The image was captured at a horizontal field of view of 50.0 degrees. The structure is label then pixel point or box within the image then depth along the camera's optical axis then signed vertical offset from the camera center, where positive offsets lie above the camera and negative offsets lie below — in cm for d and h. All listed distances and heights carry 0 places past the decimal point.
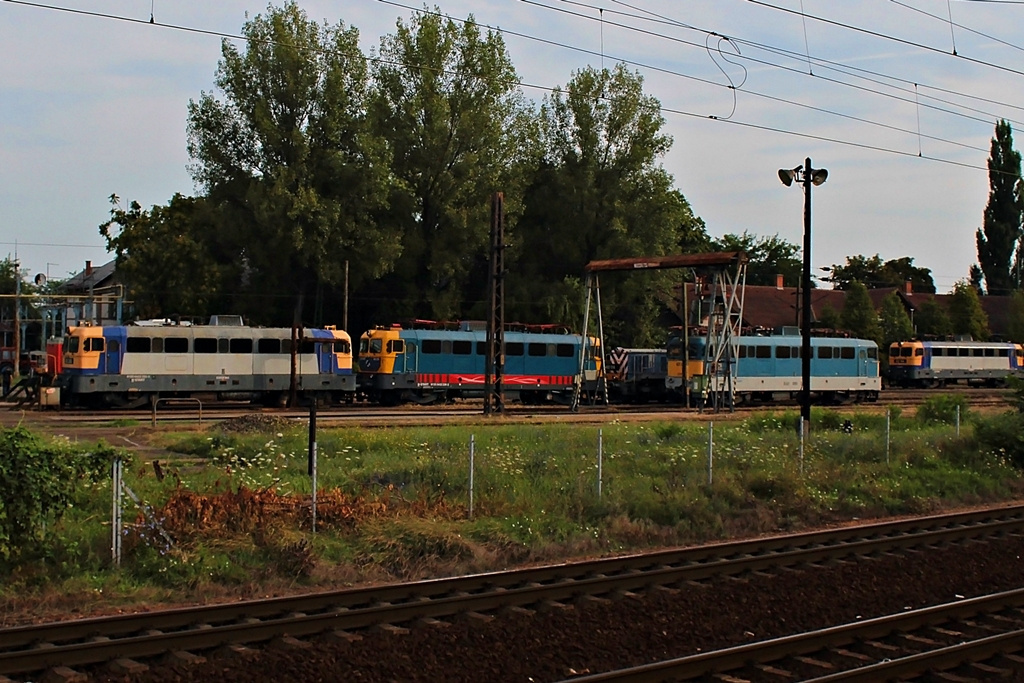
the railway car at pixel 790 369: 4856 -33
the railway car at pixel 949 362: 6562 +12
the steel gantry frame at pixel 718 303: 3966 +224
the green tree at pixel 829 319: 7266 +290
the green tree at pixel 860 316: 7088 +306
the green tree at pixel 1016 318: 7669 +338
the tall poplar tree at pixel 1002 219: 8962 +1205
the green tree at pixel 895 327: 7306 +246
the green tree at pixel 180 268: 5138 +413
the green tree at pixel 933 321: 7919 +319
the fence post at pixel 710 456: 1970 -173
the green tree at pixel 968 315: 7844 +354
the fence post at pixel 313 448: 1501 -133
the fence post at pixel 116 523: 1300 -202
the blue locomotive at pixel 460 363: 4522 -24
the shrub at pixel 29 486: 1220 -152
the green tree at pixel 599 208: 5828 +816
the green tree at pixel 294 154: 5003 +934
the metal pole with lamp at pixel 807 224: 2595 +333
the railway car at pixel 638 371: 5128 -50
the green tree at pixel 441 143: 5388 +1063
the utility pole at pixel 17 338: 5563 +70
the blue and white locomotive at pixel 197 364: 3881 -35
